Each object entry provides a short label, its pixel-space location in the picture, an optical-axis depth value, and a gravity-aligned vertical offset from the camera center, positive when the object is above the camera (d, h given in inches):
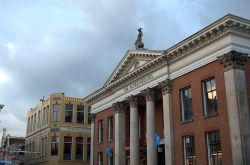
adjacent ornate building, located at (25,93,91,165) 1966.0 +130.1
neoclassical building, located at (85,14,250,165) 952.3 +161.8
